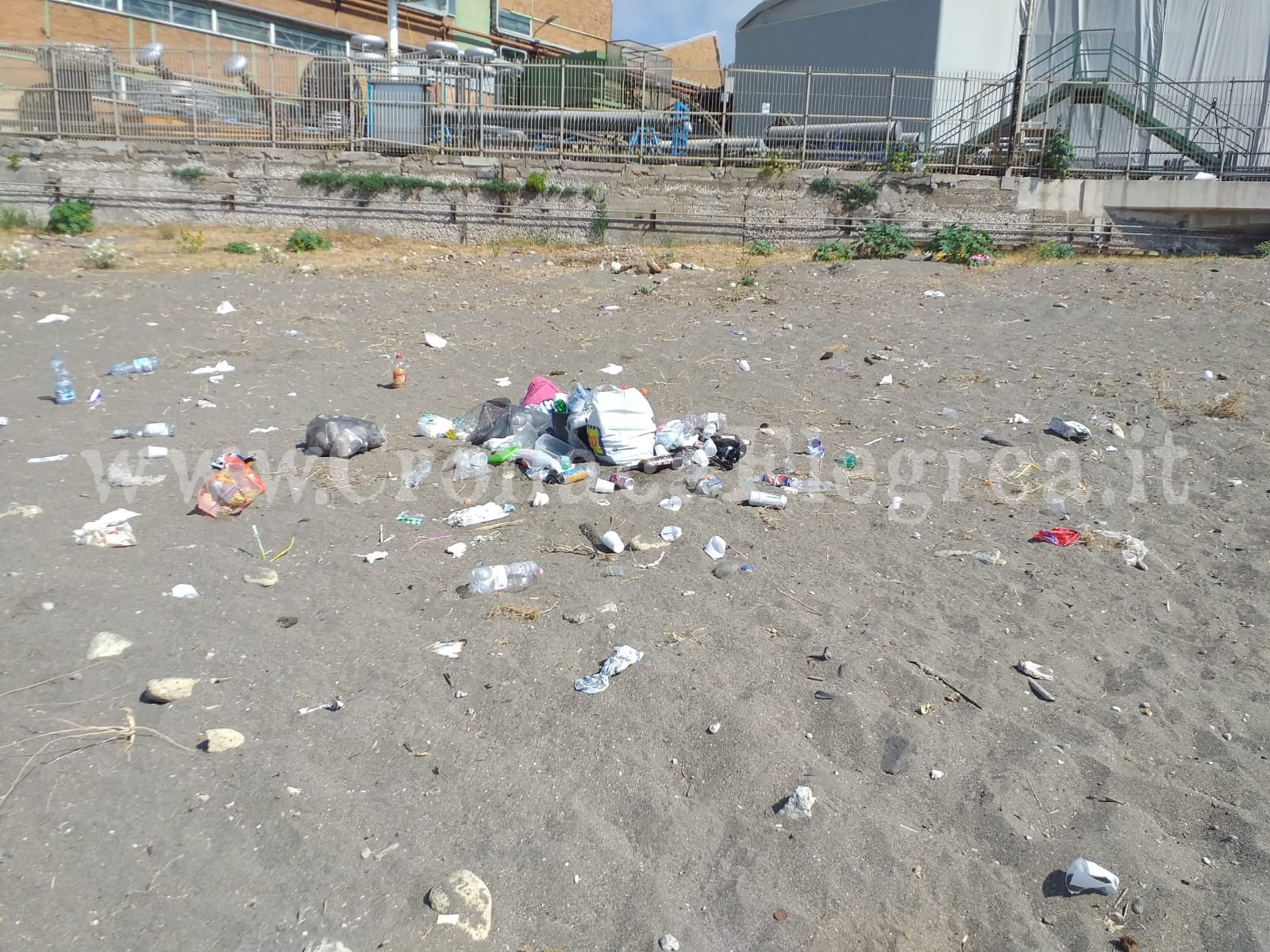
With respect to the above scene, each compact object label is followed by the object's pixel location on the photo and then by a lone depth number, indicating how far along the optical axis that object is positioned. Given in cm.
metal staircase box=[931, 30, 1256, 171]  1185
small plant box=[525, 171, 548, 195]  1152
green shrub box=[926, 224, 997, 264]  1012
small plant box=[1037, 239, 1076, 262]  1059
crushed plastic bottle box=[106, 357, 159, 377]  666
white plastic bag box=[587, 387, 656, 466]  492
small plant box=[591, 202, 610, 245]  1149
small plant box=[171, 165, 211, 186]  1209
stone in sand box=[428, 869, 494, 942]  231
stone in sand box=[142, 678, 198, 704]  298
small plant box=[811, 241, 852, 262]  1054
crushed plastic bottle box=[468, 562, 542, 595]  383
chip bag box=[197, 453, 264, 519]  445
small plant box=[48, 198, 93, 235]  1175
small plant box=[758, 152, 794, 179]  1126
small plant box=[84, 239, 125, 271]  992
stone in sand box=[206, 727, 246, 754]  278
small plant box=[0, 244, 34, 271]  962
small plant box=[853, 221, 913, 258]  1050
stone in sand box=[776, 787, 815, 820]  269
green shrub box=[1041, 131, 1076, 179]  1109
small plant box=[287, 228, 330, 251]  1105
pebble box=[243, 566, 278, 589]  382
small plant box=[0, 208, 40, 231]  1170
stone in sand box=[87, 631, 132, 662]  321
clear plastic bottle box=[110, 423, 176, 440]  543
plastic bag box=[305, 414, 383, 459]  515
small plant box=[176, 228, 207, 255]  1080
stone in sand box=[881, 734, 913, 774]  289
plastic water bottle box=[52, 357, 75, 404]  602
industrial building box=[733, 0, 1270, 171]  1177
